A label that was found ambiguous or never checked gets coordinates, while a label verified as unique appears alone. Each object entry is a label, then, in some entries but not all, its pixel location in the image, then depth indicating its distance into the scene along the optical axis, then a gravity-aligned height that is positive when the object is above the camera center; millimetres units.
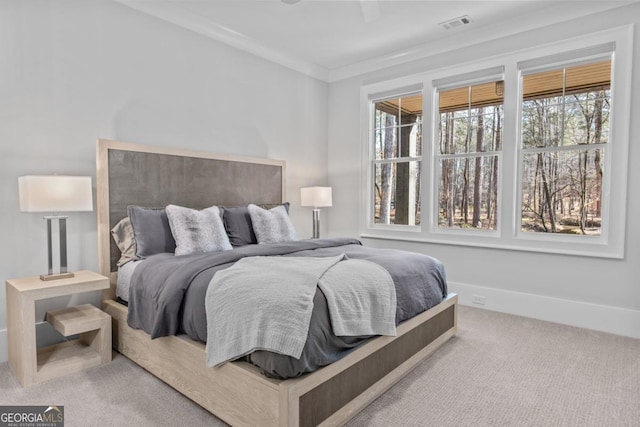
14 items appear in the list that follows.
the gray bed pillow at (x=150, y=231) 2846 -260
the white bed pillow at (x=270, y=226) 3445 -261
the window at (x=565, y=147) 3365 +497
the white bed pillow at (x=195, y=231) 2861 -261
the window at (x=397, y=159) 4547 +506
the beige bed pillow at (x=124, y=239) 2922 -327
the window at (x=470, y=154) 3947 +501
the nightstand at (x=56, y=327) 2234 -839
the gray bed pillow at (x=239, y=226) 3357 -255
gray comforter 1685 -564
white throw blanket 1620 -506
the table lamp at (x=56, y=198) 2344 +0
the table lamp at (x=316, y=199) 4504 -1
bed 1680 -830
